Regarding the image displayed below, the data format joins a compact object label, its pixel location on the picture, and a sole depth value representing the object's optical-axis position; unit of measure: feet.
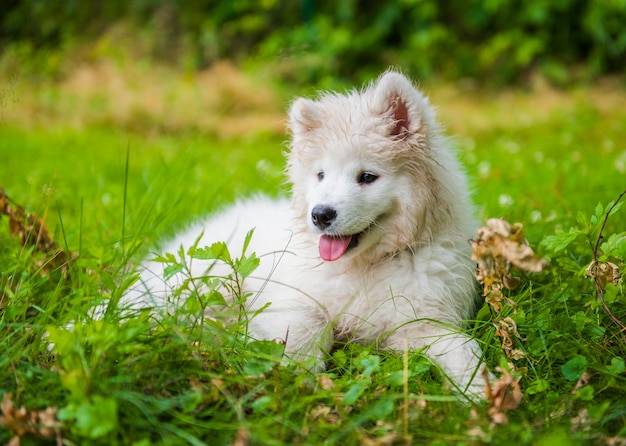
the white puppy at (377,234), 8.39
